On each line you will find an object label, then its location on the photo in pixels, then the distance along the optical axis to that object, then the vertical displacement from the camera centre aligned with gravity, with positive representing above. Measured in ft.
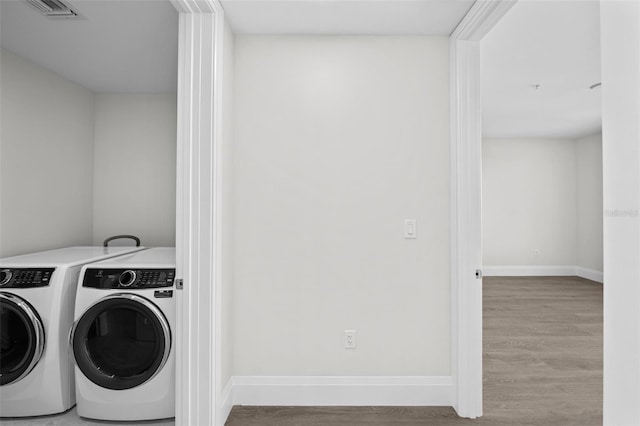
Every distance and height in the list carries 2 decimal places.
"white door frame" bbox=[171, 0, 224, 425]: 6.56 +0.02
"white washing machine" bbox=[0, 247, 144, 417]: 7.28 -2.31
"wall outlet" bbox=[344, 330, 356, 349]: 8.20 -2.61
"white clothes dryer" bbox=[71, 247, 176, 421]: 7.28 -2.40
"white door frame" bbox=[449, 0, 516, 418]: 7.69 -0.25
